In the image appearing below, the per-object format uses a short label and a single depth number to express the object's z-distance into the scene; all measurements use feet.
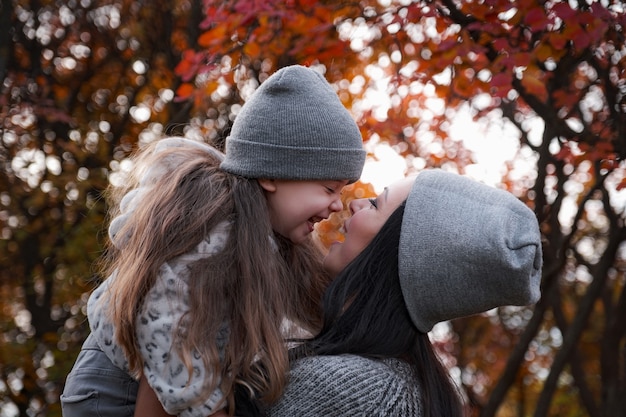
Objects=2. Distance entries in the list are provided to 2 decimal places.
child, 7.68
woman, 8.31
